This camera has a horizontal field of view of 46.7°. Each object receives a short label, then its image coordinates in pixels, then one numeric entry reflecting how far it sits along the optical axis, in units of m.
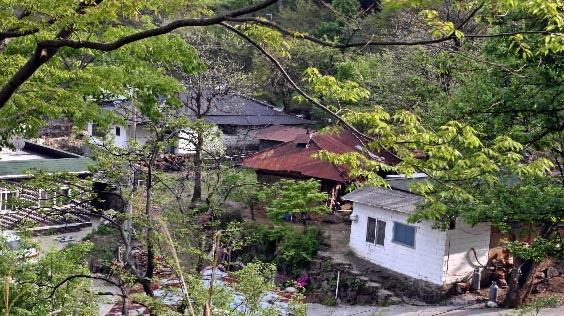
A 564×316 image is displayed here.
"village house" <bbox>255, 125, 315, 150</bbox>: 30.61
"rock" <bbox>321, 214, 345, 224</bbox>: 21.91
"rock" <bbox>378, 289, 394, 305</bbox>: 16.60
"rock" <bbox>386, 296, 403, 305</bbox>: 16.52
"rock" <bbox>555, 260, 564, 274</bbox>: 18.63
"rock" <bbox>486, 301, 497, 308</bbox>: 16.02
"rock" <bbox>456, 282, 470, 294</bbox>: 17.05
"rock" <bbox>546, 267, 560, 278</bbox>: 18.23
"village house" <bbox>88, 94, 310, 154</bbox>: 31.52
